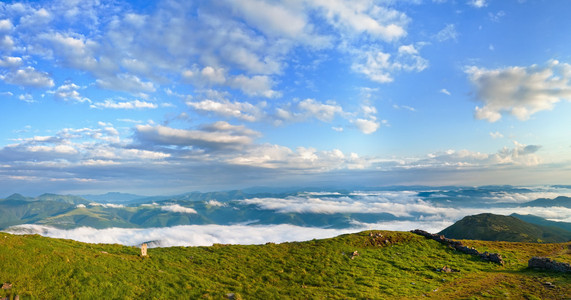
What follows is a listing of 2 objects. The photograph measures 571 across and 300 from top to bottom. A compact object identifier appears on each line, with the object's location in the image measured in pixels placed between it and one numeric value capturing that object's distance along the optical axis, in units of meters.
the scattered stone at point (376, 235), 50.03
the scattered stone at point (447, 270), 35.50
